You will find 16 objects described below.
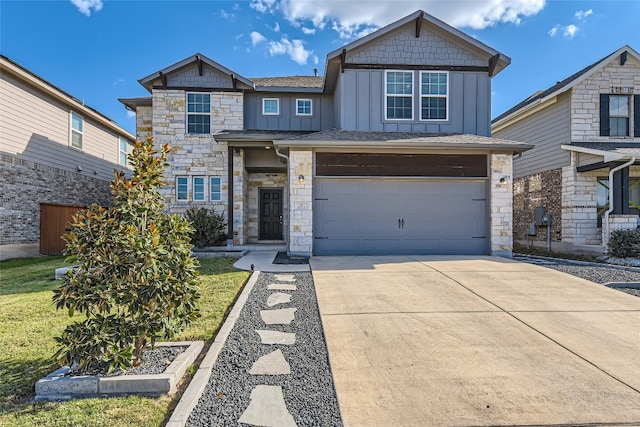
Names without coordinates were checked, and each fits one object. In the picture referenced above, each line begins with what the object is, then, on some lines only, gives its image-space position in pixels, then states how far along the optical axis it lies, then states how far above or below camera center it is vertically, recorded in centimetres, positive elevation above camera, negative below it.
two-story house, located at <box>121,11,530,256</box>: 941 +195
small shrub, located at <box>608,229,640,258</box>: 940 -82
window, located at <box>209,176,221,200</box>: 1195 +87
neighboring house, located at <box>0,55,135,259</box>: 1002 +204
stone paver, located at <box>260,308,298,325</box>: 435 -142
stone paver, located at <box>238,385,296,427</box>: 237 -148
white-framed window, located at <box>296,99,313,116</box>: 1290 +410
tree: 278 -62
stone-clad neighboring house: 1141 +266
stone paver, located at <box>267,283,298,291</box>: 593 -135
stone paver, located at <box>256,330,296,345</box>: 372 -144
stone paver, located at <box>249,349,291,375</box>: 306 -146
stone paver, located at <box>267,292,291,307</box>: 513 -138
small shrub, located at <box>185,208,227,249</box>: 1066 -48
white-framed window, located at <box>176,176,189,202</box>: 1189 +85
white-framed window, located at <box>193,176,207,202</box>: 1193 +79
